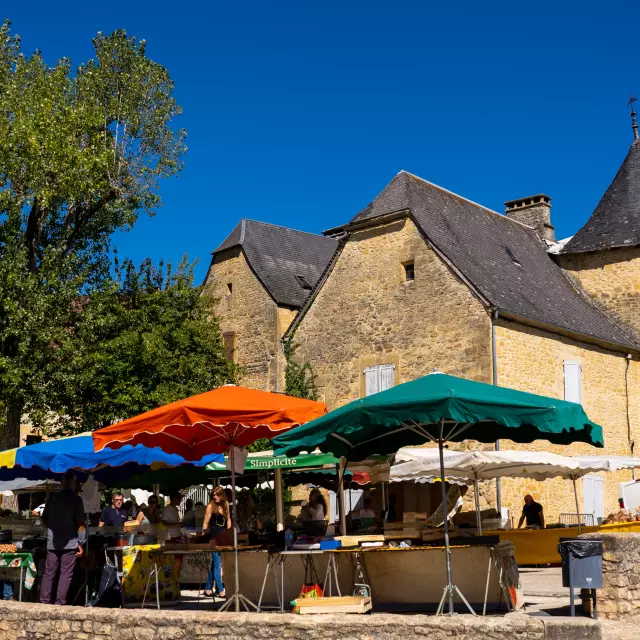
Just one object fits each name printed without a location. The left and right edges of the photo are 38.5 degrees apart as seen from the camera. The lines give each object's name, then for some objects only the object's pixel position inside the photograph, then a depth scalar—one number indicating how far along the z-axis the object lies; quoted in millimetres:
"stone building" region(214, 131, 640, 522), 19328
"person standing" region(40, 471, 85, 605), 9719
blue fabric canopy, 10766
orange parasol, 9062
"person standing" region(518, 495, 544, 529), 16750
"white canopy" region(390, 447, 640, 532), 13961
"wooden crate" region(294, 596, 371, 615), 8009
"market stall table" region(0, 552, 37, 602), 10352
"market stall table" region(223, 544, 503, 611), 8719
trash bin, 8367
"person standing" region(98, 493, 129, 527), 13391
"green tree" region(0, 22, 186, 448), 20109
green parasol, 7840
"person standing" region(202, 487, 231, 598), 11570
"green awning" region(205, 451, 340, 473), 13578
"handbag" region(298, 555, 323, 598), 9242
